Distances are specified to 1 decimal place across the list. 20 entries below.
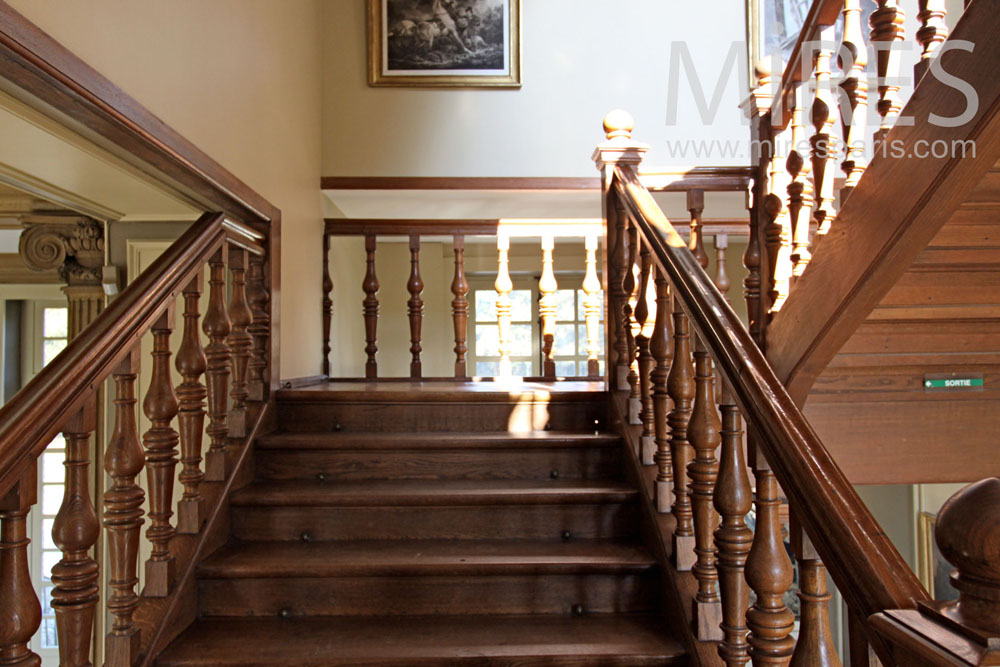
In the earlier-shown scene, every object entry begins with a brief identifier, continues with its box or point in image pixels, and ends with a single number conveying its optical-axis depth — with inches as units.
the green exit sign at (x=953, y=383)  97.4
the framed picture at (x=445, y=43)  150.2
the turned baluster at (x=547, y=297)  126.7
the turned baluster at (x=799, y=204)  85.3
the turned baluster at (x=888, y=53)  69.4
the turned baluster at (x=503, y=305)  128.9
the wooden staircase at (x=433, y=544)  69.4
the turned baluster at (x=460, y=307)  132.5
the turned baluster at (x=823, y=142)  78.7
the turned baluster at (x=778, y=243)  92.2
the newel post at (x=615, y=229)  97.9
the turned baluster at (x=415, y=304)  134.6
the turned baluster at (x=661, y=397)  76.3
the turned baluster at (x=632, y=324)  91.0
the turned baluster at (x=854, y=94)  74.4
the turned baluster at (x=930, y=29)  64.2
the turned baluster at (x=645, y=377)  83.3
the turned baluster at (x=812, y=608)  43.8
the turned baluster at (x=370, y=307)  135.9
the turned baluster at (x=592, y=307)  126.6
